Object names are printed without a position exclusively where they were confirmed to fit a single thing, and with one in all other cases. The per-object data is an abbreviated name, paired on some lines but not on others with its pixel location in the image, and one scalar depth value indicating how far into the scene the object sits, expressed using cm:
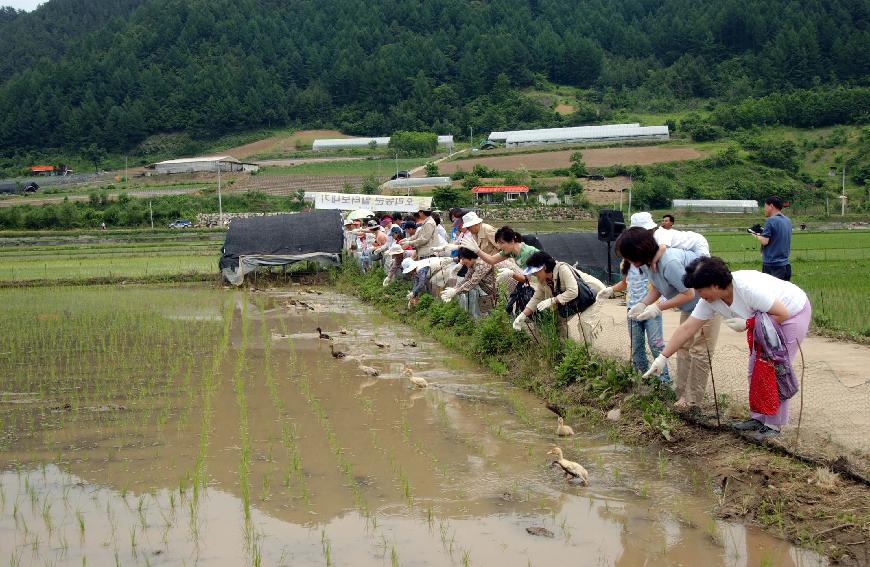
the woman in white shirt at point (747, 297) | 602
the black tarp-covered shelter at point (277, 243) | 2097
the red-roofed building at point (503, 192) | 5297
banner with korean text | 2819
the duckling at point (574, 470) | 612
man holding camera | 998
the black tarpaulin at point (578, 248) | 1644
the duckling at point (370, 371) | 991
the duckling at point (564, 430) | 733
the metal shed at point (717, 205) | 4700
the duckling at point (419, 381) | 915
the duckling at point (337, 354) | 1108
